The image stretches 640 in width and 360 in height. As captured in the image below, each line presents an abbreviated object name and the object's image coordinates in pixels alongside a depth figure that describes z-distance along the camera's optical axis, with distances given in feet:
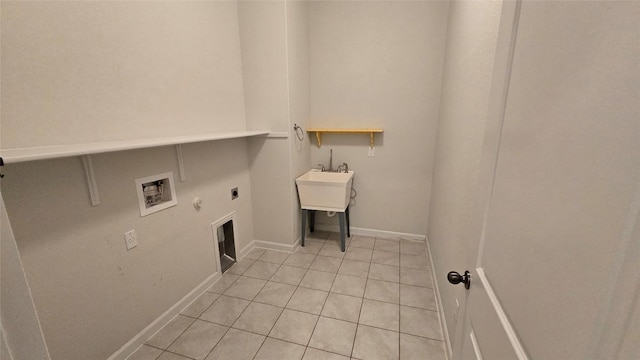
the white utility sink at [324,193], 8.49
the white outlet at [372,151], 9.69
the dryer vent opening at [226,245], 8.30
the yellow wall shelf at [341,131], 9.18
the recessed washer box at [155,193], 5.19
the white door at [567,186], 1.00
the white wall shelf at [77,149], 3.06
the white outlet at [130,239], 4.89
